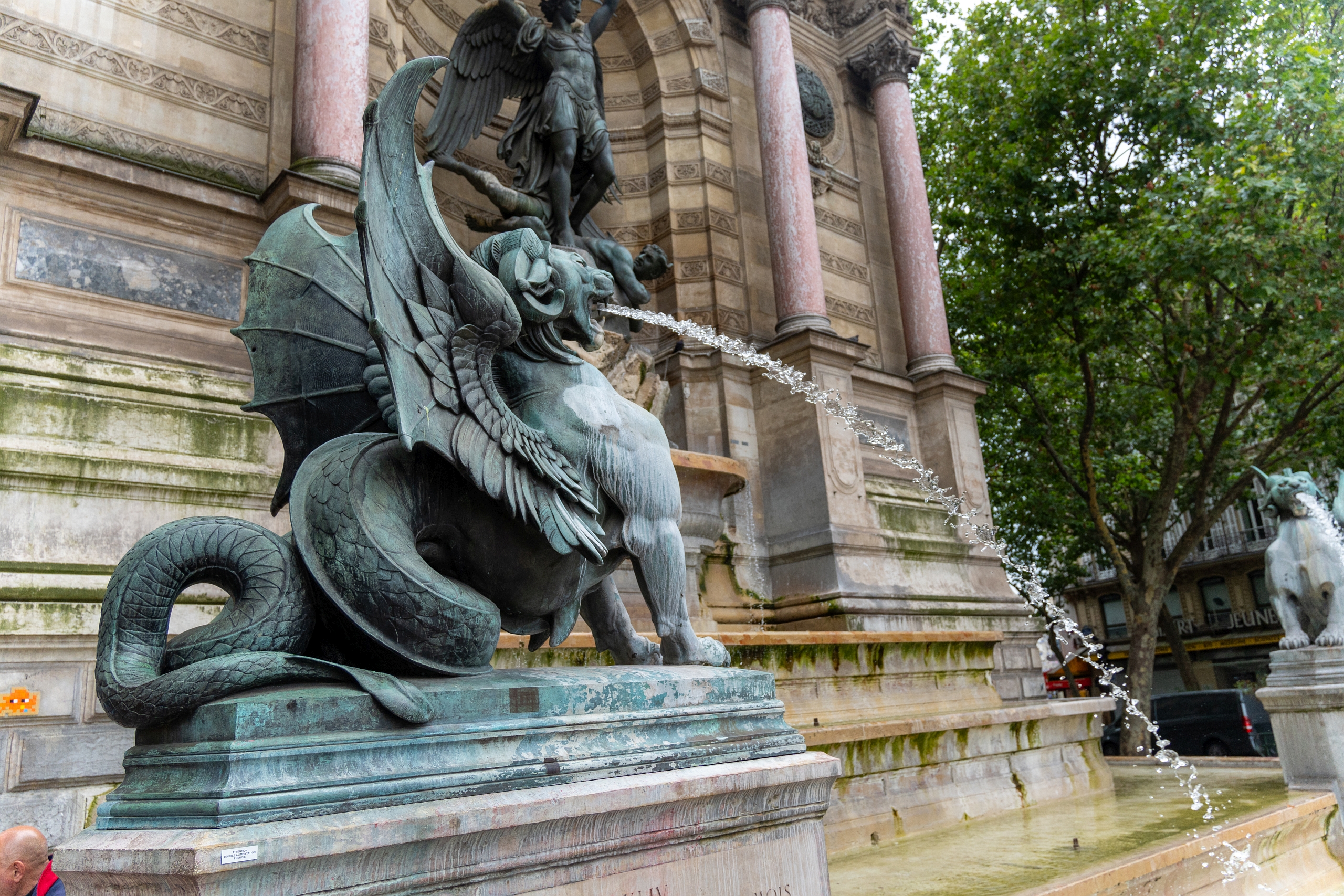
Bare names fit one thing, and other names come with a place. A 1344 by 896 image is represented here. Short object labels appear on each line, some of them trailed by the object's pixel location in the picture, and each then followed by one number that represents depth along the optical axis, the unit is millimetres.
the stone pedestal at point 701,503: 7359
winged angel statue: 8461
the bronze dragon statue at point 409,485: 1984
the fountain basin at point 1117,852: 3695
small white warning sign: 1513
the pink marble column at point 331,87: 6602
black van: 14422
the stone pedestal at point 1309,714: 6203
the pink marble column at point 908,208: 12062
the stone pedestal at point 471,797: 1620
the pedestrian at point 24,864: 2445
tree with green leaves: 12297
